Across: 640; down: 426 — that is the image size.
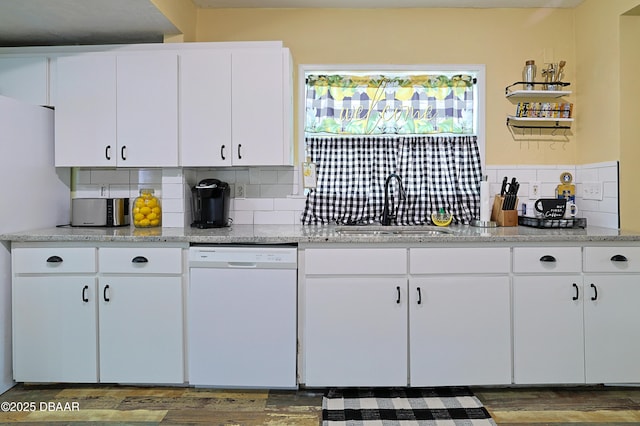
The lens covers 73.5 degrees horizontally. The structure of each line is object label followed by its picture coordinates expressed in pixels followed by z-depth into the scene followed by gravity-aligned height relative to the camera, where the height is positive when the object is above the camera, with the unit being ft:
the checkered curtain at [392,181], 10.40 +0.79
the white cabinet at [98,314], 8.09 -1.97
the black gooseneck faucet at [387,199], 9.87 +0.24
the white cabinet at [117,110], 9.27 +2.19
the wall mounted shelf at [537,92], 9.92 +2.73
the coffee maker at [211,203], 9.29 +0.15
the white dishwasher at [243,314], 7.93 -1.94
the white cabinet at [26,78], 9.56 +2.97
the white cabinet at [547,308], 7.91 -1.84
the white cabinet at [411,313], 7.89 -1.91
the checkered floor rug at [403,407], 7.17 -3.50
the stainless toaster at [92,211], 9.79 -0.01
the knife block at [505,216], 9.67 -0.17
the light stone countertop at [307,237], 7.82 -0.50
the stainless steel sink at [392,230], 9.25 -0.46
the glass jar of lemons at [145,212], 9.85 -0.04
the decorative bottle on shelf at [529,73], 10.08 +3.20
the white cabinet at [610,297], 7.91 -1.64
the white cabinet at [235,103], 9.22 +2.31
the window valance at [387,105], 10.57 +2.58
